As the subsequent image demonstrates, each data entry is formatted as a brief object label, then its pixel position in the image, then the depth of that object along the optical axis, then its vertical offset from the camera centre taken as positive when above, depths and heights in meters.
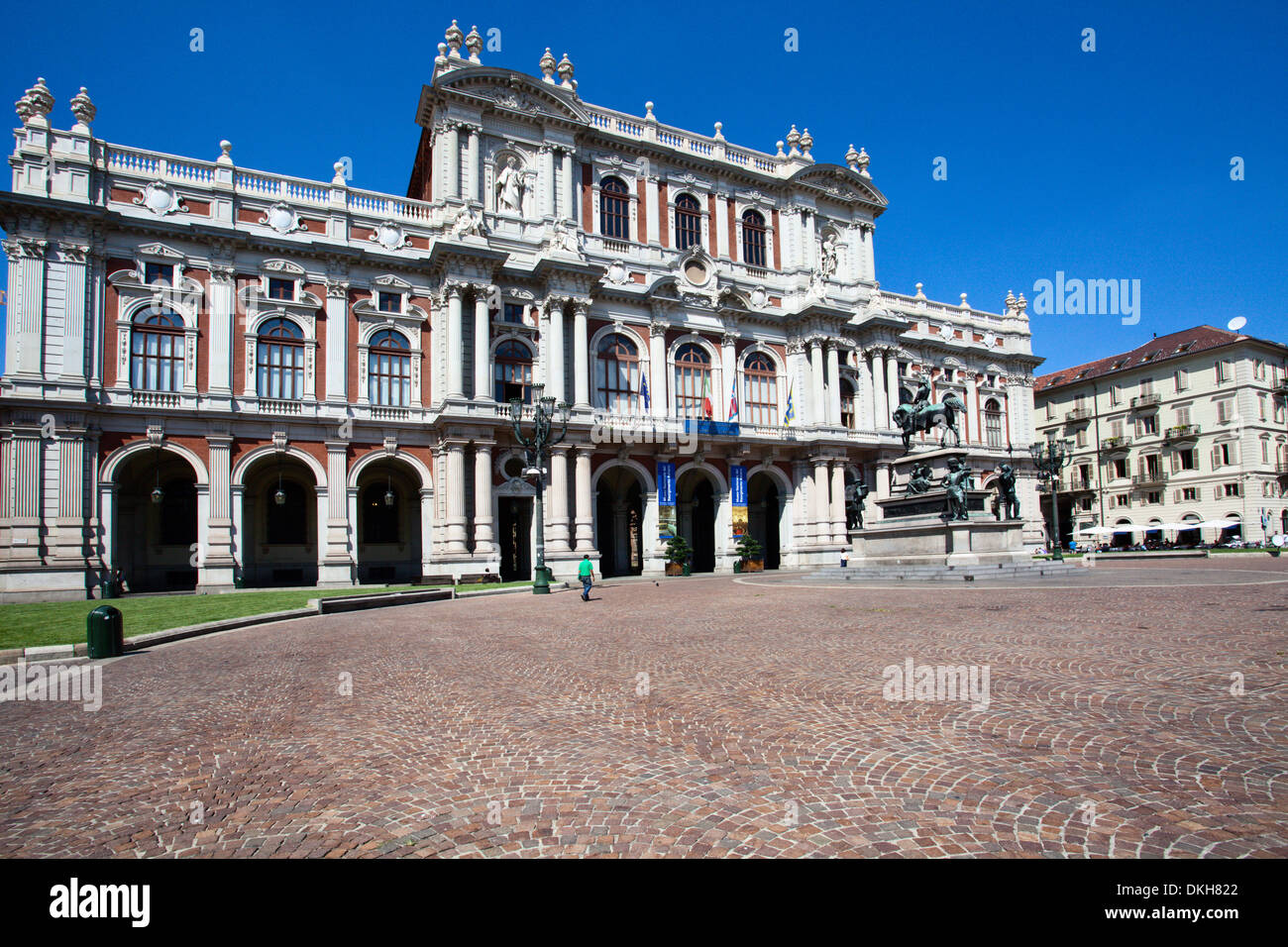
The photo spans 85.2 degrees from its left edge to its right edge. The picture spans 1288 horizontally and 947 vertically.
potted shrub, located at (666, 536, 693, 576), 31.83 -2.01
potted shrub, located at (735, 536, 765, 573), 34.62 -2.22
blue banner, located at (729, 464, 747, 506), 35.62 +1.21
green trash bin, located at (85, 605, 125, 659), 9.93 -1.51
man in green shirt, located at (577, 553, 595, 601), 19.02 -1.60
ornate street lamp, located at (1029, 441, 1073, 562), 33.09 +1.86
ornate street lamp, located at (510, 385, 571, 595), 21.73 +2.14
